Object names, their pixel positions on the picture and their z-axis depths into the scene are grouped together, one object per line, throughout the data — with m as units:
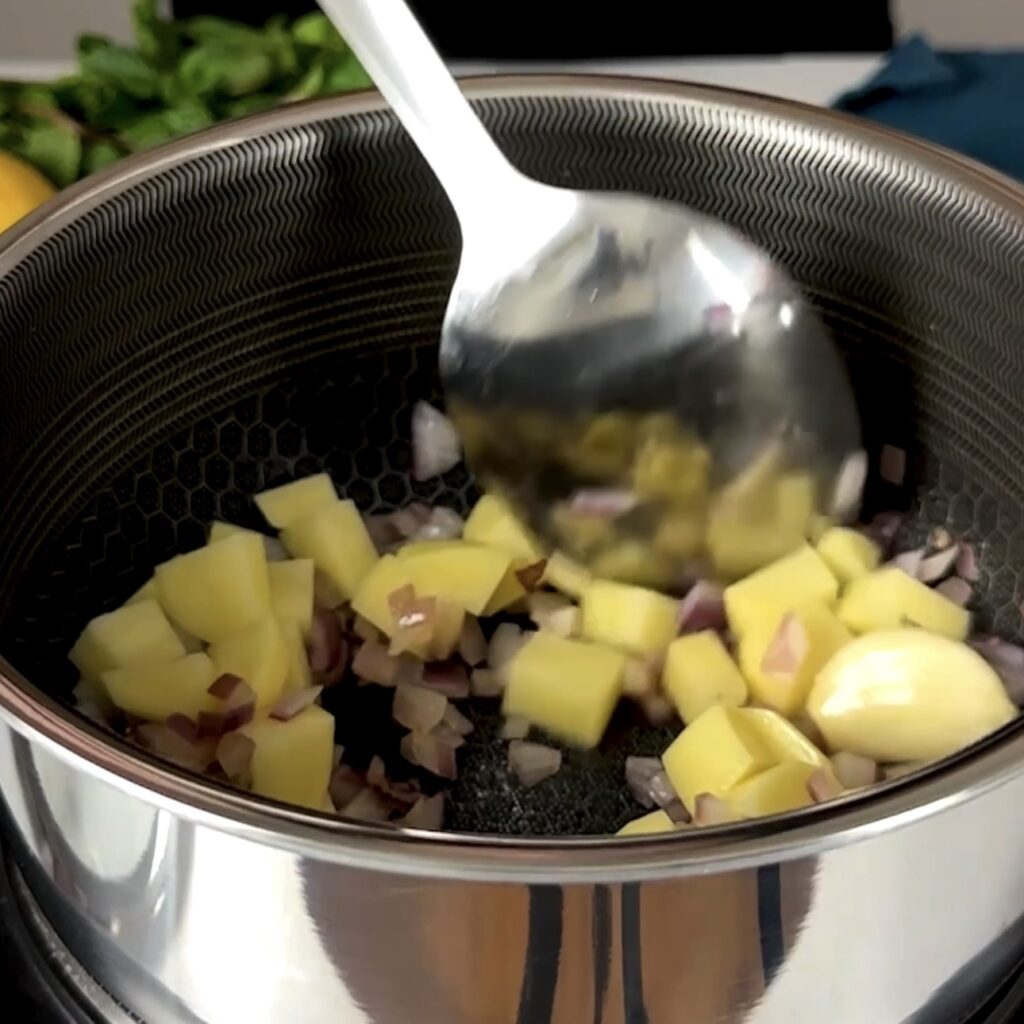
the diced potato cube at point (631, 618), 0.28
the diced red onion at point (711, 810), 0.24
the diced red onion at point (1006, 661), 0.27
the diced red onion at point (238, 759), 0.25
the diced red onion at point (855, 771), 0.26
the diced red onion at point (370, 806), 0.26
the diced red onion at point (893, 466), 0.30
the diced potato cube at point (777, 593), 0.28
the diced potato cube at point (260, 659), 0.27
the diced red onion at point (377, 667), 0.29
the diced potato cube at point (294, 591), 0.28
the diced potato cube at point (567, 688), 0.28
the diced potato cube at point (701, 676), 0.28
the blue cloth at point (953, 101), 0.37
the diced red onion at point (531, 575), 0.30
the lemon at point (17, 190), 0.33
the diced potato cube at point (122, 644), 0.27
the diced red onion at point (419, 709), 0.28
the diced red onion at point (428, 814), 0.26
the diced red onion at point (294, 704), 0.26
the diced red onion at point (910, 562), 0.29
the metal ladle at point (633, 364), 0.27
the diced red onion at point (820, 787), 0.24
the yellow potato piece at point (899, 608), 0.28
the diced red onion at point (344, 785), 0.26
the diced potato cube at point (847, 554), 0.29
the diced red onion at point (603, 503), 0.28
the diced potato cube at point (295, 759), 0.25
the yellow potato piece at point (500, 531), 0.30
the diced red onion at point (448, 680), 0.29
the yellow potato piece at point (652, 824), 0.24
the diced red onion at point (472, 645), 0.29
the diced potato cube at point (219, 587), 0.28
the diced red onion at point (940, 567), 0.29
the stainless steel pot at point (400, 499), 0.18
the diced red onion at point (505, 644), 0.29
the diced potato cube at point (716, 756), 0.25
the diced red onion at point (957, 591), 0.29
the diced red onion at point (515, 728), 0.28
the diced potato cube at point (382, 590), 0.29
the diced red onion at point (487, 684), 0.29
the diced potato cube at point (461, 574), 0.29
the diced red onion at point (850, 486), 0.29
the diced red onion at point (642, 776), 0.27
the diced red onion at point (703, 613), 0.29
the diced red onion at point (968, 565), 0.29
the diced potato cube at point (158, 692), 0.26
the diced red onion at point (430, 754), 0.27
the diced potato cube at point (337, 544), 0.30
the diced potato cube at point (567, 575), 0.29
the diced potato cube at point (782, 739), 0.25
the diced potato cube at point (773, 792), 0.24
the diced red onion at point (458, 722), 0.28
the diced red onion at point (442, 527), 0.31
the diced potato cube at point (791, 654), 0.27
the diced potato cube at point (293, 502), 0.30
